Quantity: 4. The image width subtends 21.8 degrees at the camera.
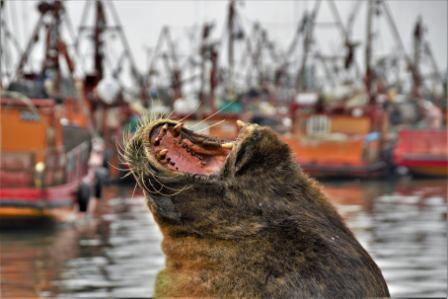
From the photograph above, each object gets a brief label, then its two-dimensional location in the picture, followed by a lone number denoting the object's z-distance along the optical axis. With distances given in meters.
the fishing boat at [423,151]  42.88
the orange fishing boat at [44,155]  23.84
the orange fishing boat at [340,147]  41.44
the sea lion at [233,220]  5.45
